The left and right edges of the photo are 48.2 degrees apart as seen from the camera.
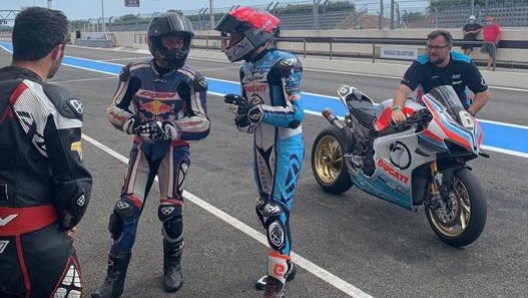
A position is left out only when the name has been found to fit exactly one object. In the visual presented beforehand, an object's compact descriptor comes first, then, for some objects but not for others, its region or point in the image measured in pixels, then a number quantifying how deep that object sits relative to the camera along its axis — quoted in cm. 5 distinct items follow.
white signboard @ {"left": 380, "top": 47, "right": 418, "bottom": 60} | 2066
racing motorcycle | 503
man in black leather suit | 241
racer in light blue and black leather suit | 406
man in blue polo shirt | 587
